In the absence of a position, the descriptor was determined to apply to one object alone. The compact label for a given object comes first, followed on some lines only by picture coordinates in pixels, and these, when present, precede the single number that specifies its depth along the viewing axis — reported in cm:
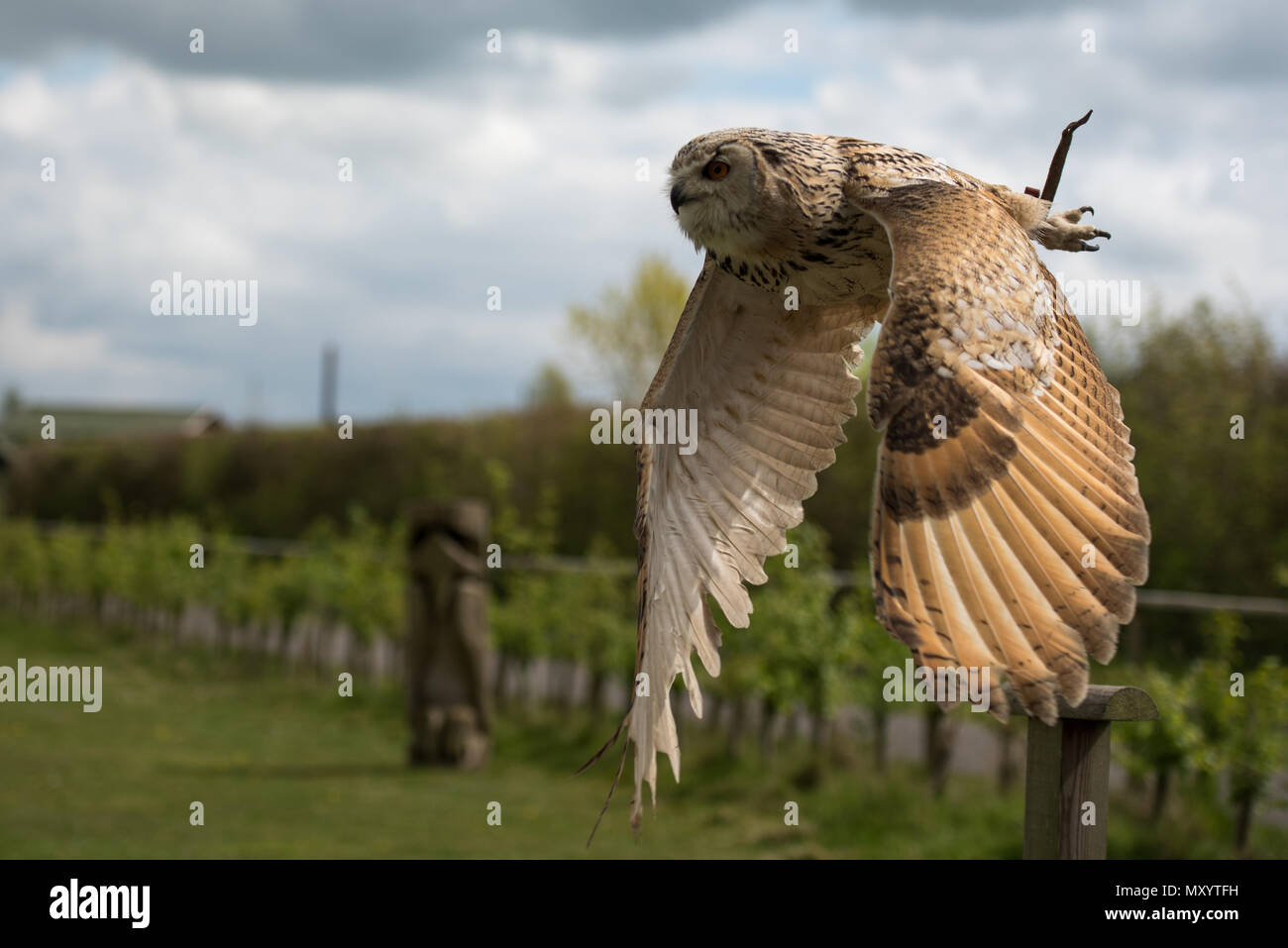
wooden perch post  276
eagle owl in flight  216
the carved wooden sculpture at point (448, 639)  981
